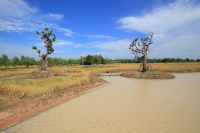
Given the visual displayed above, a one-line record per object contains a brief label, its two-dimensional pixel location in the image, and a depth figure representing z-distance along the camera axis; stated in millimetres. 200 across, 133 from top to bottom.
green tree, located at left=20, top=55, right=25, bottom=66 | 45625
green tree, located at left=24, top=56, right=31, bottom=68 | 47494
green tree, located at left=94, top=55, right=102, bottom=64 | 65625
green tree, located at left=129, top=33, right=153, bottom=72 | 17688
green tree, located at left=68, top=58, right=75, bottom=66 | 73344
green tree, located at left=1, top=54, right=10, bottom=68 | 36031
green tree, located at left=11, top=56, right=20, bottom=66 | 42506
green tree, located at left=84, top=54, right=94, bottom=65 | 61262
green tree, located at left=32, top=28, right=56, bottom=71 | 18969
